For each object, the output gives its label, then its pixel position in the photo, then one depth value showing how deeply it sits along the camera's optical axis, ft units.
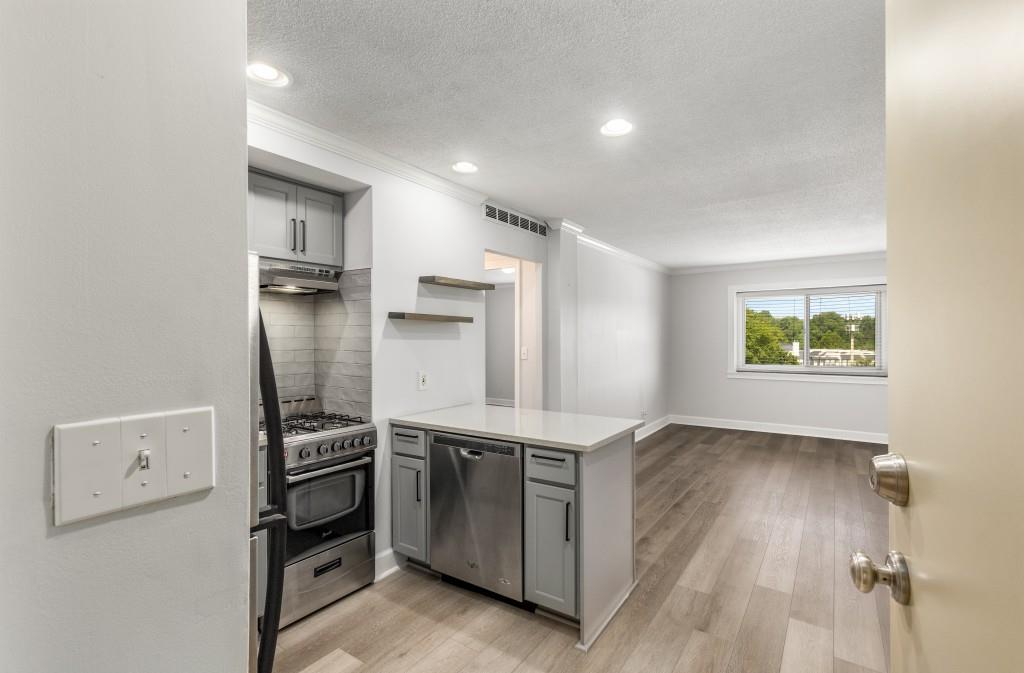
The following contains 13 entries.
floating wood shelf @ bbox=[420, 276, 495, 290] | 10.03
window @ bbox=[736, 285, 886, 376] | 20.10
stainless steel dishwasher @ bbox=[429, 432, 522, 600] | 7.79
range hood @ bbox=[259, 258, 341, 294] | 8.04
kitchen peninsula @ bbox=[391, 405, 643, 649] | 7.16
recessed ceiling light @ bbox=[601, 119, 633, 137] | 7.80
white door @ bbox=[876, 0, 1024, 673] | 1.30
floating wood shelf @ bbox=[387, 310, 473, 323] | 9.36
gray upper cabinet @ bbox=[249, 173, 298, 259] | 7.94
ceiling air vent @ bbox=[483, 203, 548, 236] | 12.19
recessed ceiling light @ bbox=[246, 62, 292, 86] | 6.26
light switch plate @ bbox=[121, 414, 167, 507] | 2.08
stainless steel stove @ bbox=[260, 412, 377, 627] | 7.48
